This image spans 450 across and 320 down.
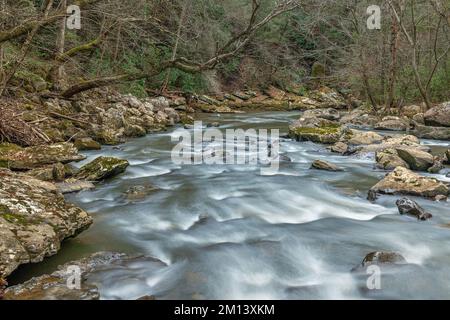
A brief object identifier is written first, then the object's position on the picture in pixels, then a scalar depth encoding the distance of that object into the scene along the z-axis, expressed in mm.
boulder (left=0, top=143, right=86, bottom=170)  6480
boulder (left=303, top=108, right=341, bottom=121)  16775
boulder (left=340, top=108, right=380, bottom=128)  15452
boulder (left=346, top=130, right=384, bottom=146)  10844
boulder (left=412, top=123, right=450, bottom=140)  11672
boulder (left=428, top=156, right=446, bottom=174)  7629
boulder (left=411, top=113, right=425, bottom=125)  14103
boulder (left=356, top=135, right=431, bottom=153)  9430
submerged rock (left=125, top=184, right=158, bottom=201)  6012
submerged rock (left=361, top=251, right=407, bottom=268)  3920
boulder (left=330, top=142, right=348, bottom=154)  9859
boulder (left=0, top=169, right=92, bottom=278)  3393
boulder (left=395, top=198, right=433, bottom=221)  5105
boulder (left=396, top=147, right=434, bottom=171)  7754
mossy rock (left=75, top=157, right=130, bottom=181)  6598
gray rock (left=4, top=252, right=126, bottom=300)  2957
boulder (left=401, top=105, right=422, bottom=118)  16781
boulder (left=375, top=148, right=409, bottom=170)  7895
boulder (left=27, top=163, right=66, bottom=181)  6121
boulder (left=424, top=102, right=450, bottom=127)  12818
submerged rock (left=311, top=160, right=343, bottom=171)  8016
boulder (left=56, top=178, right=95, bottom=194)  5913
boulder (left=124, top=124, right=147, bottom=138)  11555
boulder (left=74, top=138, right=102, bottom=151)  9148
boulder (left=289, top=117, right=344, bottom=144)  11422
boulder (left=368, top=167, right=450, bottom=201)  5891
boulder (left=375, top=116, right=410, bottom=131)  14016
